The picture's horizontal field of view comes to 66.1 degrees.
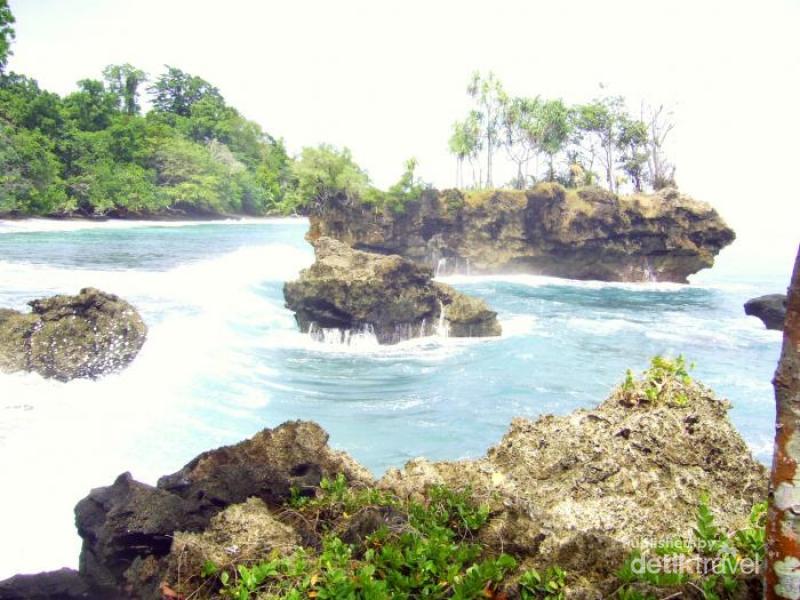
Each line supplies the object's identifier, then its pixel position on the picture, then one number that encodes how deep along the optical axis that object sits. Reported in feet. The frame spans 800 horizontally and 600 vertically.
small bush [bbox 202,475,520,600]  9.37
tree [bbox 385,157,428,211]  119.55
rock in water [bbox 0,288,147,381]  36.70
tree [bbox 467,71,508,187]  149.48
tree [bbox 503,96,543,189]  146.30
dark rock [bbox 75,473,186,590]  13.08
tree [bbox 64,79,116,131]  186.60
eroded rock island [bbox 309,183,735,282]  116.78
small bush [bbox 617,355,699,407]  15.43
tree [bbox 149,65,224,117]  266.98
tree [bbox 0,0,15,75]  101.24
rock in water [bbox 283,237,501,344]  56.65
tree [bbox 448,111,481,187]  155.22
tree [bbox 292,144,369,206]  116.47
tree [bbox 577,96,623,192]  143.54
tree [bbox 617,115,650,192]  140.77
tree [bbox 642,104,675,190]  136.77
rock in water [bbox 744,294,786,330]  71.51
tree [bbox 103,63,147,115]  243.81
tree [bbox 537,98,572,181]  142.61
